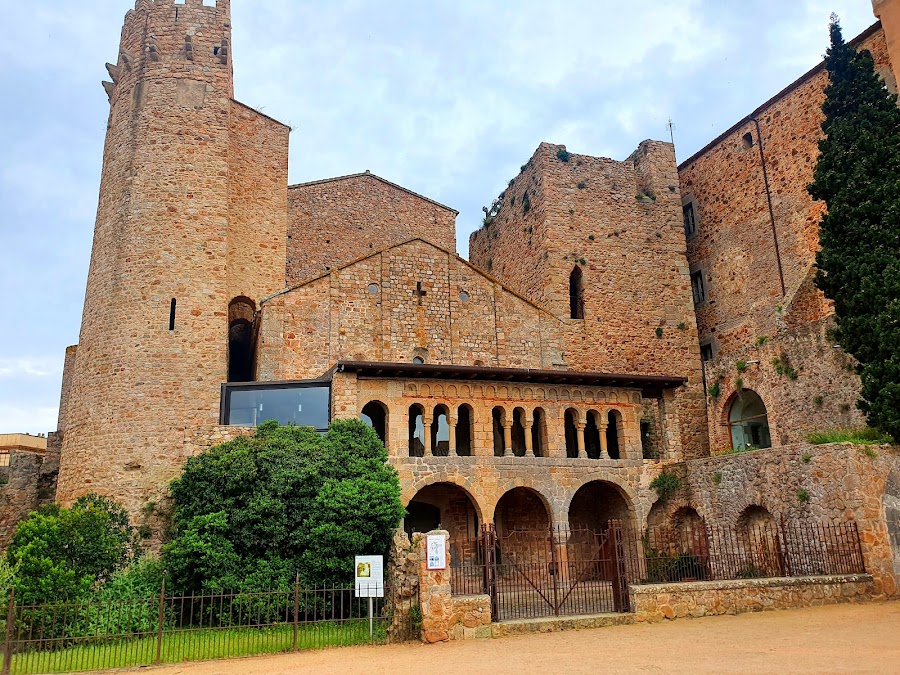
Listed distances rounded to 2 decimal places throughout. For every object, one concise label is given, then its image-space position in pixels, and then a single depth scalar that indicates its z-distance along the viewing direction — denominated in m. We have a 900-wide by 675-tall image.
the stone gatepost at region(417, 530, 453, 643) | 13.38
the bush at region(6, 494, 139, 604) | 15.69
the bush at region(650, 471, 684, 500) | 22.66
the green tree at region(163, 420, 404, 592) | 17.09
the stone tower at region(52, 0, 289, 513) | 20.75
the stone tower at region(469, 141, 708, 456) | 28.91
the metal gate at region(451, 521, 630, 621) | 14.49
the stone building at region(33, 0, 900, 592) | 21.00
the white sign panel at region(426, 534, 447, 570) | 13.55
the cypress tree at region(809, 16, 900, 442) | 17.27
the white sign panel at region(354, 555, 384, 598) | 14.75
